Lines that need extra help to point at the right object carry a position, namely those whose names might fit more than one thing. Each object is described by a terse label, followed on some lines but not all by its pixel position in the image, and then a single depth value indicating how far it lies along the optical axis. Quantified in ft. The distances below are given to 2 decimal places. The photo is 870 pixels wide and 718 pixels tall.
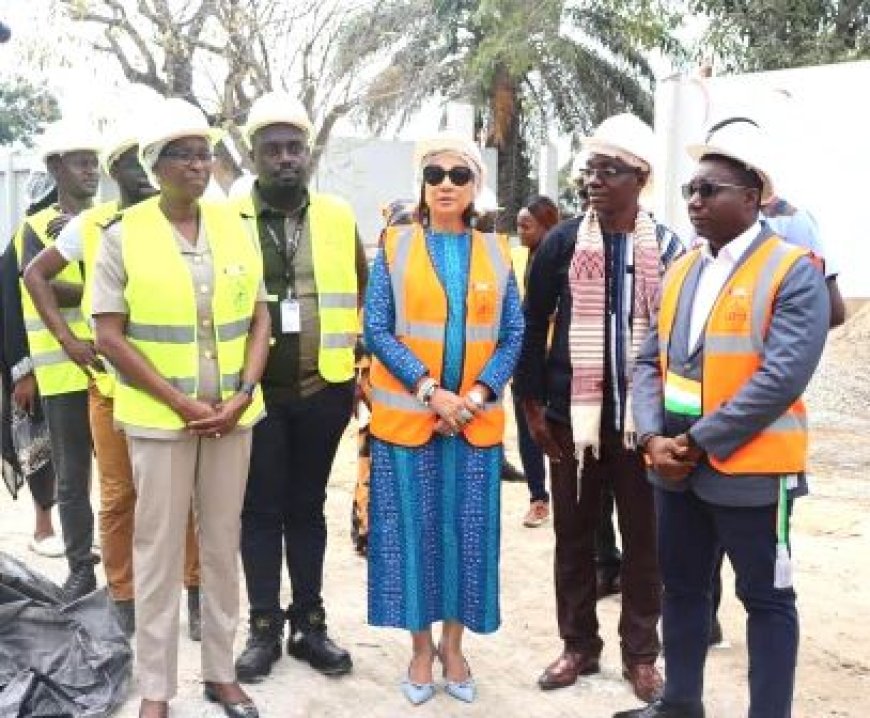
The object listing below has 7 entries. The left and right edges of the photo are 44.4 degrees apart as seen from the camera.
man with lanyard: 12.90
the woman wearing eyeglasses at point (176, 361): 11.11
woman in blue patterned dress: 12.31
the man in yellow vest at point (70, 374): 14.96
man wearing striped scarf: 12.55
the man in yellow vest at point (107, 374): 13.57
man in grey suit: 9.82
